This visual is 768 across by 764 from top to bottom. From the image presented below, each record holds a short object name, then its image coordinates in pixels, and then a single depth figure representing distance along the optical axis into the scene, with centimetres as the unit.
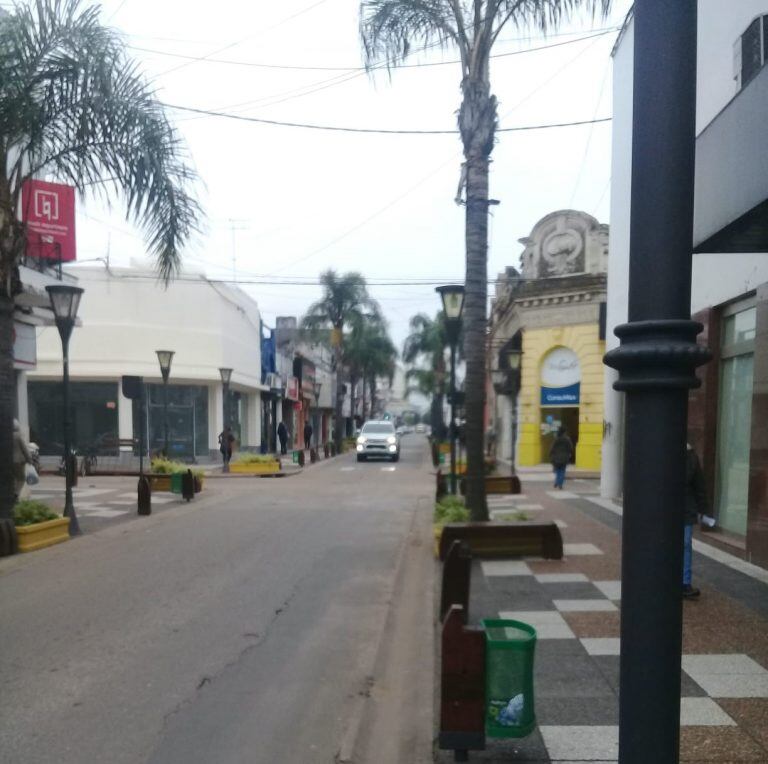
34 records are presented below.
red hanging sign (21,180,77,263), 1862
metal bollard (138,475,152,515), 1458
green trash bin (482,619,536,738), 379
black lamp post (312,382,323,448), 5616
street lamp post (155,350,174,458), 2216
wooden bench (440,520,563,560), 944
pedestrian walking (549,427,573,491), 1867
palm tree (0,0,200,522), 954
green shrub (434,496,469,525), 1043
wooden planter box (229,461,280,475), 2581
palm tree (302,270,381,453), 4034
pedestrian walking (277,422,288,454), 3562
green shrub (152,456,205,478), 1873
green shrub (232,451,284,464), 2614
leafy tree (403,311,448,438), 4594
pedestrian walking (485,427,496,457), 3526
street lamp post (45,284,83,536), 1176
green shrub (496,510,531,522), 1069
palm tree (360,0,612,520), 1034
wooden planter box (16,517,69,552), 1033
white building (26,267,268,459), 3047
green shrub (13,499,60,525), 1059
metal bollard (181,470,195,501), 1708
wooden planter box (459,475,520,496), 1773
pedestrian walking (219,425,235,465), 2660
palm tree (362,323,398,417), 4774
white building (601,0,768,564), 603
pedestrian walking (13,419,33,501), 1223
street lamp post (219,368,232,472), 2713
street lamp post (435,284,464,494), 1261
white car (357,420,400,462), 3303
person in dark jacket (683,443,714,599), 696
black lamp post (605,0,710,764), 184
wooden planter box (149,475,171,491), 1852
